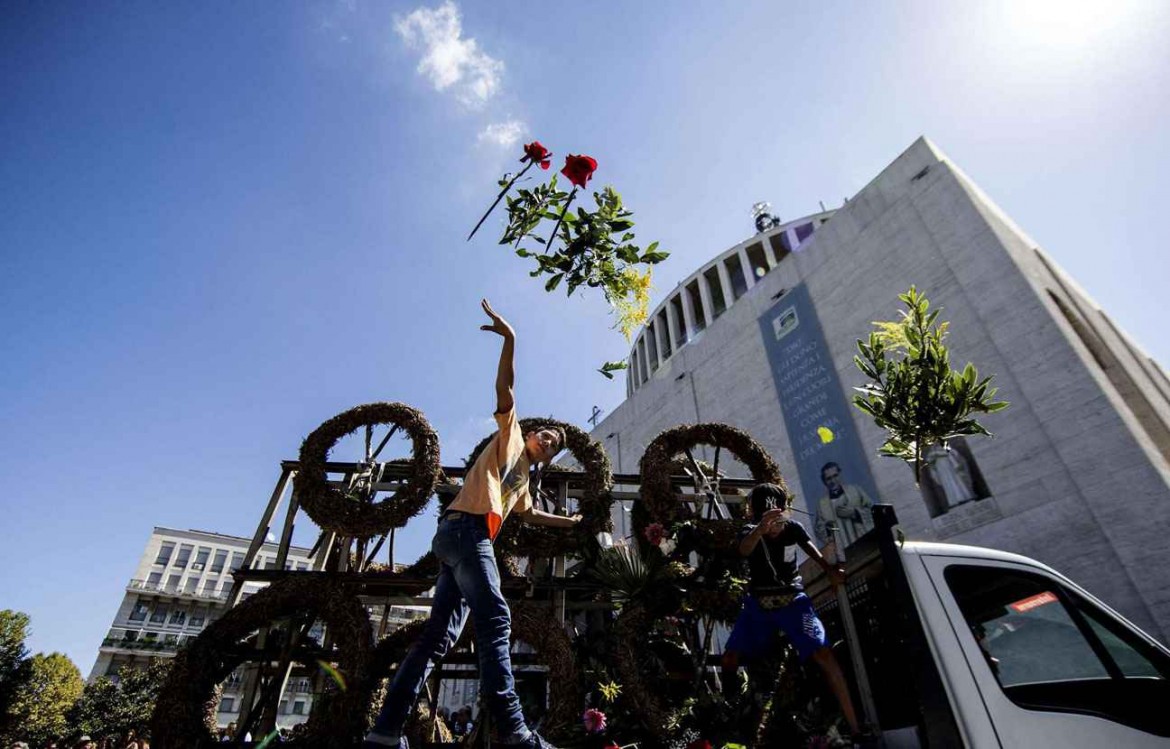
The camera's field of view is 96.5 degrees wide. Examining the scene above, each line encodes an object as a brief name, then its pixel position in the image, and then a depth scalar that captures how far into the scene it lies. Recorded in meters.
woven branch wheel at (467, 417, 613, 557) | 7.40
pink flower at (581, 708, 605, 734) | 4.61
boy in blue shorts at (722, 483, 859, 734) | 3.77
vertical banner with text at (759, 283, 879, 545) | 16.80
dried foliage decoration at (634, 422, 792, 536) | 7.75
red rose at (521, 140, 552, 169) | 3.05
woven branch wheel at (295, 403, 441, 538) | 6.99
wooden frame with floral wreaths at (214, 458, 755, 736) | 6.35
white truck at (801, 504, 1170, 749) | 2.61
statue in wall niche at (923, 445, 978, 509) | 13.95
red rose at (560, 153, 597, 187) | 3.02
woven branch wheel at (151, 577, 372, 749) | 5.32
